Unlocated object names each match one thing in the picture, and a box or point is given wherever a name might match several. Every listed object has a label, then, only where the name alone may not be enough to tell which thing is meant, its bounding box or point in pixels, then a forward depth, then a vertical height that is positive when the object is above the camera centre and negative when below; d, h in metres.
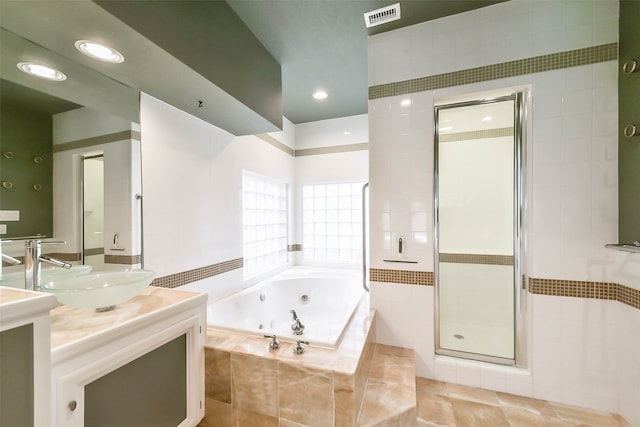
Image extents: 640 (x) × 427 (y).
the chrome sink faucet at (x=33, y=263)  1.14 -0.22
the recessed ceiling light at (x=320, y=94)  2.88 +1.41
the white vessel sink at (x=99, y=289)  1.04 -0.35
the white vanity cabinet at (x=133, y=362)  0.89 -0.64
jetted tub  2.43 -0.99
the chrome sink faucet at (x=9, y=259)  1.12 -0.20
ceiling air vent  1.73 +1.41
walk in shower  1.89 -0.14
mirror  1.16 +0.33
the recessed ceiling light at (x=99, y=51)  1.20 +0.82
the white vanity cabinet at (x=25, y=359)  0.58 -0.35
